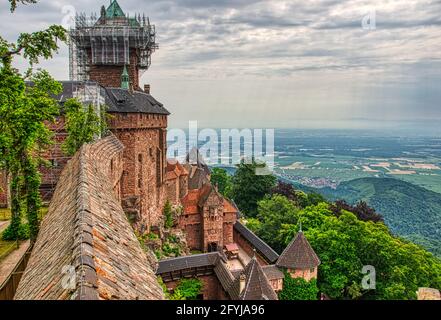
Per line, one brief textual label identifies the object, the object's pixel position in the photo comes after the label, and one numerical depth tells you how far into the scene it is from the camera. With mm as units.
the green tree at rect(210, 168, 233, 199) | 65625
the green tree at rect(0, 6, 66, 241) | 12781
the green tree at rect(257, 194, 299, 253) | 42844
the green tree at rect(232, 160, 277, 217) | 57688
